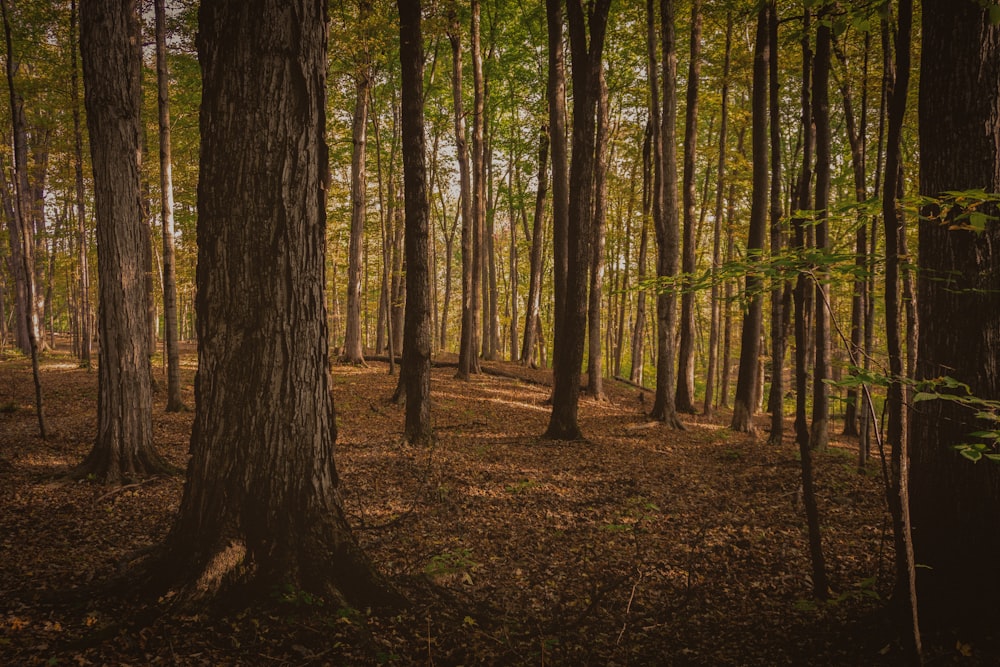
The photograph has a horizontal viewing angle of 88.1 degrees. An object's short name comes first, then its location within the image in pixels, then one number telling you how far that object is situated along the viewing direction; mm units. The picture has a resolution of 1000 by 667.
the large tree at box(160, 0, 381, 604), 3342
